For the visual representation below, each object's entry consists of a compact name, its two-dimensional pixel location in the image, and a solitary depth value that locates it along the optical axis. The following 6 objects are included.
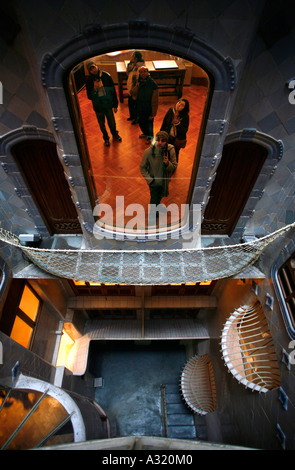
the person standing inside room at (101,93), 4.14
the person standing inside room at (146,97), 4.14
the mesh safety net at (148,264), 5.27
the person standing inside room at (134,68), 4.12
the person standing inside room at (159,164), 4.33
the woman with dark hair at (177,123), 4.20
